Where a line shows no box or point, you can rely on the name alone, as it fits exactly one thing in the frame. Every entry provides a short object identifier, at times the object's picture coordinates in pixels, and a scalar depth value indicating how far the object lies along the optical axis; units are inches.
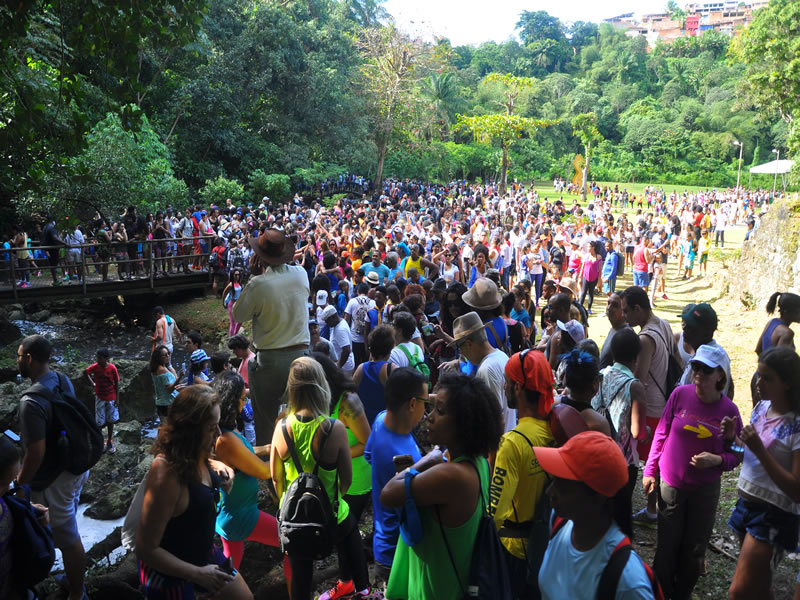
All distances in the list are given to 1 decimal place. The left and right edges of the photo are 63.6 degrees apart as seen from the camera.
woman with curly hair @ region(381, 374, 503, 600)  96.6
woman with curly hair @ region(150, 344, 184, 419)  308.3
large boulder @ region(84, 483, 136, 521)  284.7
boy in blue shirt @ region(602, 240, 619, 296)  504.6
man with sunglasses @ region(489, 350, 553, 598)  115.7
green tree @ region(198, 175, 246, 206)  960.3
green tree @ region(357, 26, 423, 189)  1346.0
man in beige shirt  182.7
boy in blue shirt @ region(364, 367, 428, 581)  128.6
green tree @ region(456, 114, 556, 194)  1373.0
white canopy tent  1134.7
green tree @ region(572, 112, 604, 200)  1606.4
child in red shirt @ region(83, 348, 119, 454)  331.3
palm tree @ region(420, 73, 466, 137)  1806.3
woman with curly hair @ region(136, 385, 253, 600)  107.4
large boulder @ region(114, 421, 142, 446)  366.9
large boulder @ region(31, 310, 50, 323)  651.5
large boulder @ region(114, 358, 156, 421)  425.4
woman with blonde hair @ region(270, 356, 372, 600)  129.2
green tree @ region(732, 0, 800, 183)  922.1
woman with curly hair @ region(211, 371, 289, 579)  137.9
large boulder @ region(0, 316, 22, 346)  547.8
